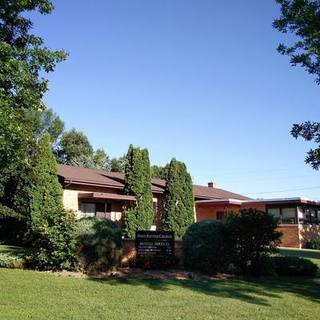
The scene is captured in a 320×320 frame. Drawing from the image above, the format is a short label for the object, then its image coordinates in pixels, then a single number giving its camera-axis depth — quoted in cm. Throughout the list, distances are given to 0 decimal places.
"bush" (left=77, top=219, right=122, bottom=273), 1428
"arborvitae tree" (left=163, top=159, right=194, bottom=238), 3012
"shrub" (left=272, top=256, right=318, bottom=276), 1617
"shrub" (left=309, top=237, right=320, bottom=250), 3325
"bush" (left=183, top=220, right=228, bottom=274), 1543
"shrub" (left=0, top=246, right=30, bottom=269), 1492
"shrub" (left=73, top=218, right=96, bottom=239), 1437
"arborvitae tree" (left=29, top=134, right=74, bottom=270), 1409
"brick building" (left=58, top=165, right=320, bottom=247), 2752
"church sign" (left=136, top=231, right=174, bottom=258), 1588
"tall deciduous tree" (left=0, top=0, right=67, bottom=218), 934
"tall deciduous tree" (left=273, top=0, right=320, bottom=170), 1092
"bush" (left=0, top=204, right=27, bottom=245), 2481
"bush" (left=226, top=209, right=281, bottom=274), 1577
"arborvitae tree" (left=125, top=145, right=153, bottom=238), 2789
